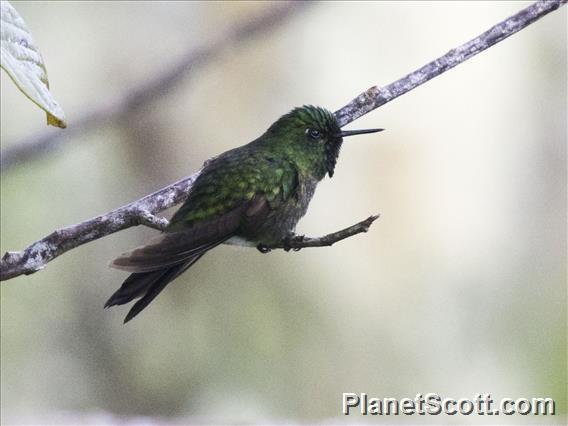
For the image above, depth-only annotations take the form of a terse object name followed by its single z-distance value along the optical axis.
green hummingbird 4.29
